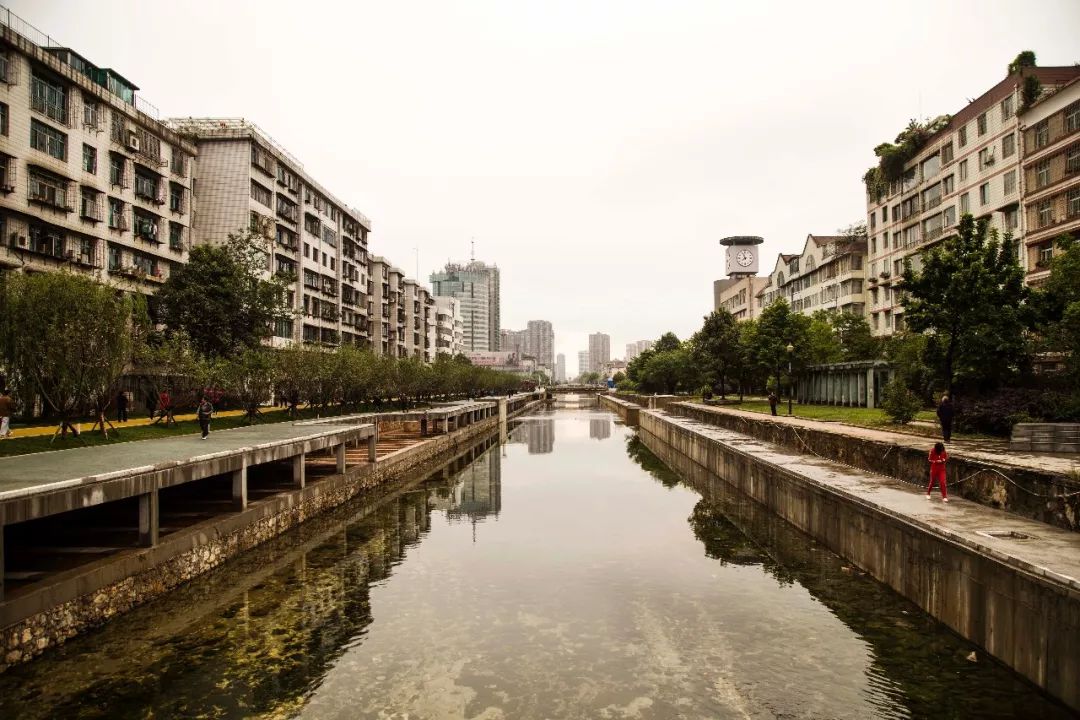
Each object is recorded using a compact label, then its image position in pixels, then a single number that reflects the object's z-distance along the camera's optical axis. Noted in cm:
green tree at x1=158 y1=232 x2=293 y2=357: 4834
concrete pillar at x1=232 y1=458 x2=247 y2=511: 2001
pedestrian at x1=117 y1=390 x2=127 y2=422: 3647
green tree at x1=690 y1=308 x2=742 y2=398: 7388
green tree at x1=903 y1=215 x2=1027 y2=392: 2641
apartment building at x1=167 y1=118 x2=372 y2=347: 6081
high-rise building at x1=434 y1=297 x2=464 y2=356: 15312
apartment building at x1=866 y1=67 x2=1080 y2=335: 4891
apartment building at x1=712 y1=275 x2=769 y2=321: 12025
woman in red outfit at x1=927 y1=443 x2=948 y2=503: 1606
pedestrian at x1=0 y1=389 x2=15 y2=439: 2406
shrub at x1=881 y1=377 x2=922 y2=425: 3017
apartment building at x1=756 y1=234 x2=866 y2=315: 7825
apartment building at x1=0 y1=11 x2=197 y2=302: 3925
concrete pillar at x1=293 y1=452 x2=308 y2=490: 2478
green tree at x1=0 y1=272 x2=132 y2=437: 2573
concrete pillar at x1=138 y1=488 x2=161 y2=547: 1506
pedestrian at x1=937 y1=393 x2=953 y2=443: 2266
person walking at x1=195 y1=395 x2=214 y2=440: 2655
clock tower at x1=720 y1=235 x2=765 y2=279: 16062
